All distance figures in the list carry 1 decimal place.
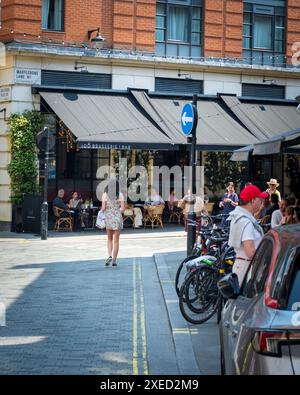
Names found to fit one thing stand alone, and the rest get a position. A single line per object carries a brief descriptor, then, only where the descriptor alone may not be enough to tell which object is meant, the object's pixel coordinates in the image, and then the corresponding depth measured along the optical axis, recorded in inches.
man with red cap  308.5
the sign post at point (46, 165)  871.7
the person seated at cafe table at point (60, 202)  963.8
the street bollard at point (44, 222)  868.0
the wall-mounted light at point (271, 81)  1168.2
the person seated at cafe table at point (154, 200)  1034.3
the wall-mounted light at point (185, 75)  1095.6
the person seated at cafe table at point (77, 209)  981.2
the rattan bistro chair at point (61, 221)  967.6
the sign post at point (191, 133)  549.3
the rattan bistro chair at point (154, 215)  1017.5
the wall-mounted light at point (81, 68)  1016.9
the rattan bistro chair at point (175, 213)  1079.6
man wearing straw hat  641.6
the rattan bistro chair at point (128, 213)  1010.7
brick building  978.7
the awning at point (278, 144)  477.7
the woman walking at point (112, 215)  610.5
